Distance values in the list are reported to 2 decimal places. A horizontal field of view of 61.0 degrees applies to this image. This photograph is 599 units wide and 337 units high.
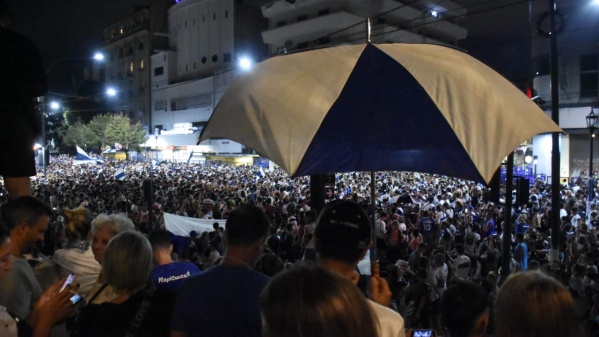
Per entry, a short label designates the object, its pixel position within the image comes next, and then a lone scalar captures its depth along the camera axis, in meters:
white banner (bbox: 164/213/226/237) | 11.83
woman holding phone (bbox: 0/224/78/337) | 2.61
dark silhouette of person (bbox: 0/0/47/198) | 3.62
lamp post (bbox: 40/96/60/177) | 21.89
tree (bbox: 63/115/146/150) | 64.00
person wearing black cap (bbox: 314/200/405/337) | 2.59
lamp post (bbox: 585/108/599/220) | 17.98
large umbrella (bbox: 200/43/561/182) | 3.14
